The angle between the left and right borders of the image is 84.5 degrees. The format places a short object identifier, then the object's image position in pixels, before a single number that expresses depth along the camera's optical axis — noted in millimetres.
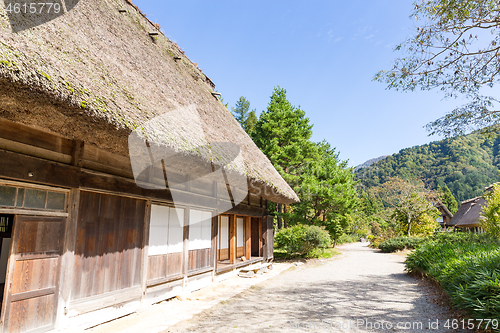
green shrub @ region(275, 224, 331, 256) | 11539
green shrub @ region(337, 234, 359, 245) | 27717
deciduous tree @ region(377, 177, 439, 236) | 18234
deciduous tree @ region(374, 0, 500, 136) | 5266
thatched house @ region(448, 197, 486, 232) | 20953
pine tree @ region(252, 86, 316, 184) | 17391
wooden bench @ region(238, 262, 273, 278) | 7735
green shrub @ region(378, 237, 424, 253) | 15719
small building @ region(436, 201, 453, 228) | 32369
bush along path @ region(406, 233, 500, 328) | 3502
